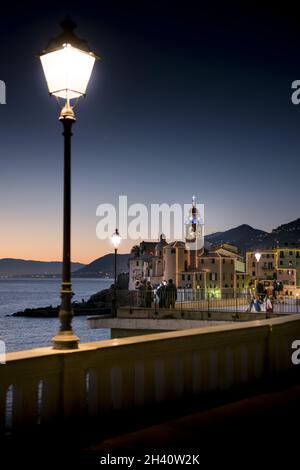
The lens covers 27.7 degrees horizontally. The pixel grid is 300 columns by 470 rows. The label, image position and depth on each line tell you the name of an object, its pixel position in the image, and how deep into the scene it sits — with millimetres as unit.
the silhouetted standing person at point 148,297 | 32862
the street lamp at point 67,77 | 6754
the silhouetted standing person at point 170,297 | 32594
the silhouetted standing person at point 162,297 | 32588
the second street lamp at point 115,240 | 30005
